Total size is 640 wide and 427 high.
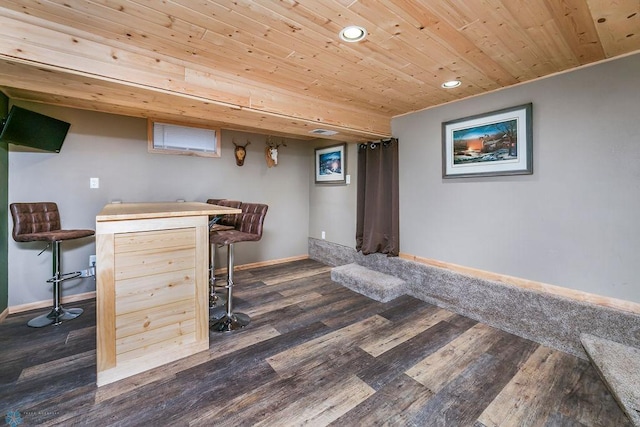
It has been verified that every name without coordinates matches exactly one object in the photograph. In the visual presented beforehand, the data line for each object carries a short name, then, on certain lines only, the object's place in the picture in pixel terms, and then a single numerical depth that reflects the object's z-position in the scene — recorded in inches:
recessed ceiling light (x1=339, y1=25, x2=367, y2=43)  65.9
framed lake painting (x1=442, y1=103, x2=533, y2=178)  97.6
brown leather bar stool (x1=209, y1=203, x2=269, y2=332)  96.9
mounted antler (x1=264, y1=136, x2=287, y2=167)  178.1
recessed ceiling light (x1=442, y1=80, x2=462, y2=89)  97.1
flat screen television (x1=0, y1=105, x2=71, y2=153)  94.3
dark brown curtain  140.4
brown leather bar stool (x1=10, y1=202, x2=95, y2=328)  98.8
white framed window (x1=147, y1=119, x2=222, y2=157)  138.7
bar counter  70.2
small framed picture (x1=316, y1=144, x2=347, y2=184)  173.2
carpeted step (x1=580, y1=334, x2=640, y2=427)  59.9
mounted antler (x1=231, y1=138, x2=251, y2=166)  164.2
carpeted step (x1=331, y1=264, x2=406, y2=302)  126.4
